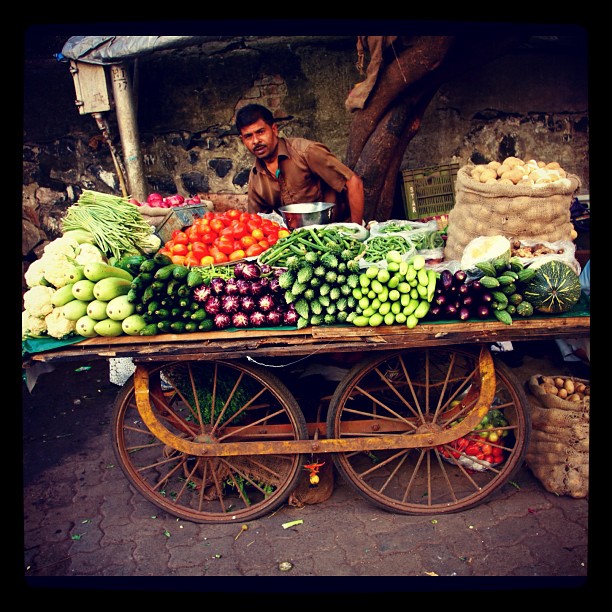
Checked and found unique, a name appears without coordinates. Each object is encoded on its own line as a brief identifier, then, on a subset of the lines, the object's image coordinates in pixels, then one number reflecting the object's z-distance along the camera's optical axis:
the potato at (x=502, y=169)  3.65
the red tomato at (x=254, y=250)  3.58
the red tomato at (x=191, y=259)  3.55
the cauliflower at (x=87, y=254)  3.34
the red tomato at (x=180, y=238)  3.78
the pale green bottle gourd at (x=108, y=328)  3.05
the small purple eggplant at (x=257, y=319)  3.07
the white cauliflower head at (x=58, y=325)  3.05
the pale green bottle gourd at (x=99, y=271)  3.15
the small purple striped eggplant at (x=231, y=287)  3.12
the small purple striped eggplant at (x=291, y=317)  3.08
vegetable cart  3.02
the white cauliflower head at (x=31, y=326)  3.09
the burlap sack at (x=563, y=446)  3.38
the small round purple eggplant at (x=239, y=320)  3.08
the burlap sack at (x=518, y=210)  3.43
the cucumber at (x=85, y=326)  3.05
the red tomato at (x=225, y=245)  3.63
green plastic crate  6.07
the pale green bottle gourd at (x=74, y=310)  3.05
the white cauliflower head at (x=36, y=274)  3.21
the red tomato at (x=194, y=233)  3.81
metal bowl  4.15
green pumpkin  2.93
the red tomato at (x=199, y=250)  3.62
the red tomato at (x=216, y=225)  3.87
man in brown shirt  4.48
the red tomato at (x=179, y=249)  3.68
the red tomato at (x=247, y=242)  3.67
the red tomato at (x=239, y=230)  3.75
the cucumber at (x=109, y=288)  3.08
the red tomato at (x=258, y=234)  3.75
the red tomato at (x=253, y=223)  3.83
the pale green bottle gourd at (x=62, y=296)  3.10
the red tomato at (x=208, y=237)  3.79
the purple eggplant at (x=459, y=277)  3.04
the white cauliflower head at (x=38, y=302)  3.07
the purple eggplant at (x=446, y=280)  3.03
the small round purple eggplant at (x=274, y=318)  3.07
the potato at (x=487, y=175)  3.62
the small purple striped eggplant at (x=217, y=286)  3.14
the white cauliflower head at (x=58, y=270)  3.18
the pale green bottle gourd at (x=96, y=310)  3.05
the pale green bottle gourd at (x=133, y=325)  3.04
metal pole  5.95
